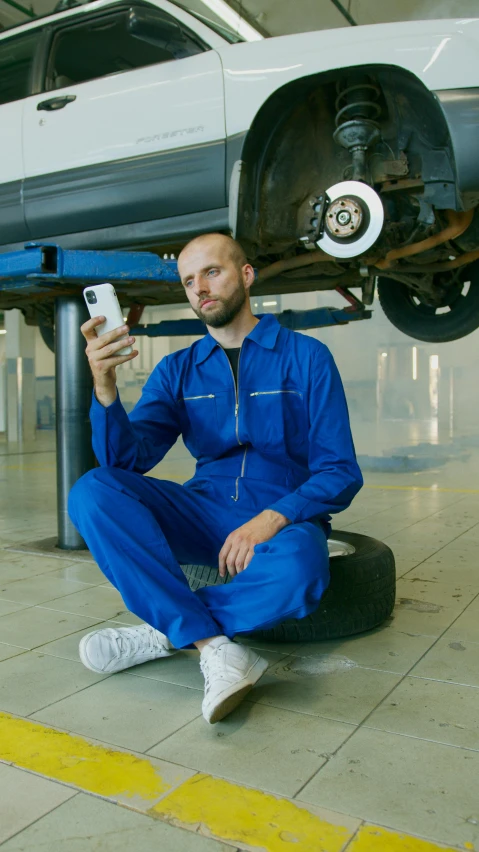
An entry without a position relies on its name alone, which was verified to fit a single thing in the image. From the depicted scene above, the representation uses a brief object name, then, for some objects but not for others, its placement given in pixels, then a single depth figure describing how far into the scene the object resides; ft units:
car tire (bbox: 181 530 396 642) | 6.04
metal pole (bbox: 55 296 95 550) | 9.73
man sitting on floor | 4.67
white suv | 7.64
